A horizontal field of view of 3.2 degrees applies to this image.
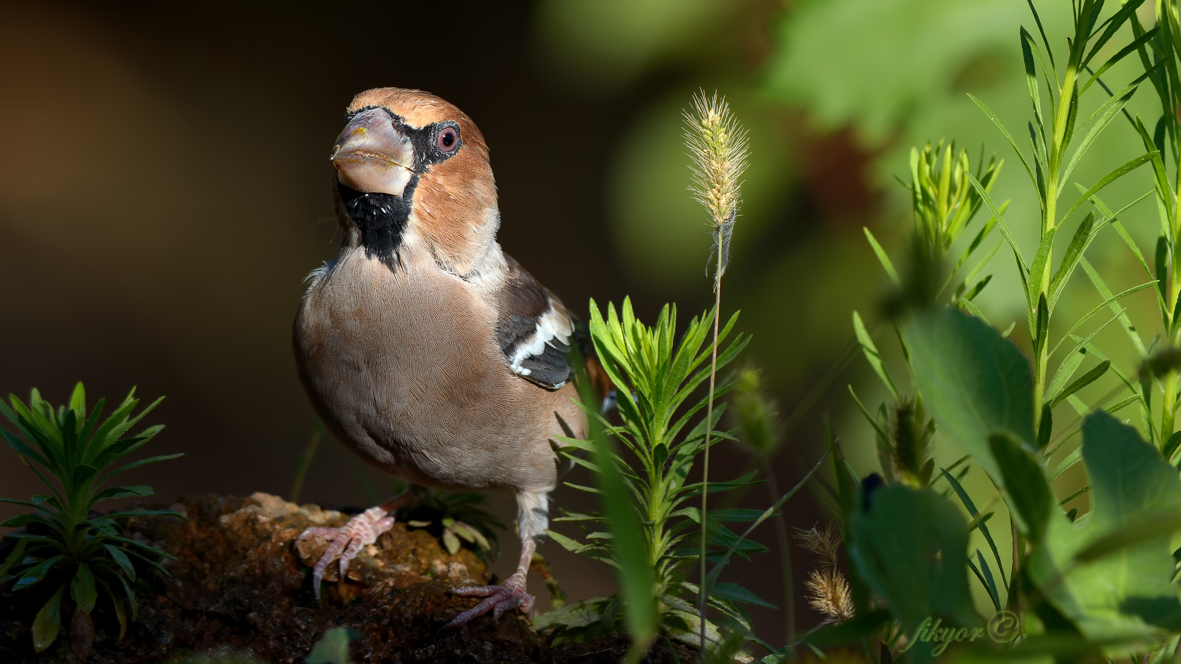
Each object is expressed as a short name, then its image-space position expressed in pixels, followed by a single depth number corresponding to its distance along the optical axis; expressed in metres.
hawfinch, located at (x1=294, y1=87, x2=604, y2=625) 6.63
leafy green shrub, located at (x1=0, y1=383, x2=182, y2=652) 6.55
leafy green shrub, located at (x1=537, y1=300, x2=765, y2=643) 6.55
